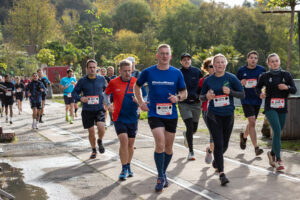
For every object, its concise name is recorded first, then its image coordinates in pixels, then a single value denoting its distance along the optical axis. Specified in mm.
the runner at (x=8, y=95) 18273
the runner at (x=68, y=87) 17203
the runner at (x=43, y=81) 16917
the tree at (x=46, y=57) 60312
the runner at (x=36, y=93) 15816
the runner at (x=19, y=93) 22627
